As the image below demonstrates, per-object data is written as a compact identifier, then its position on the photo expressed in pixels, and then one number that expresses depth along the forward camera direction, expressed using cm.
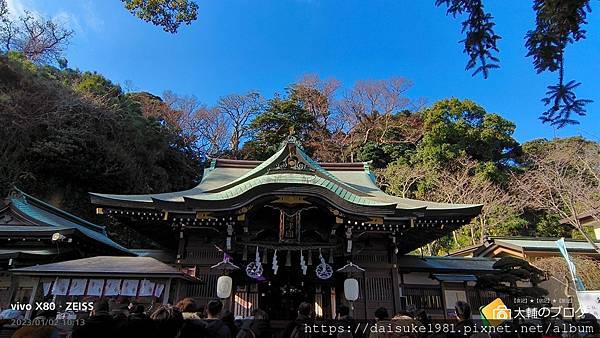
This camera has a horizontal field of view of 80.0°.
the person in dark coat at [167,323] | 354
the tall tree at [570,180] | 1705
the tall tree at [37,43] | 2433
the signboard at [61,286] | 812
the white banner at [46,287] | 822
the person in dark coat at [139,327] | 339
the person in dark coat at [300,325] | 471
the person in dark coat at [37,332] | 319
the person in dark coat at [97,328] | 335
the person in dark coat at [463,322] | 438
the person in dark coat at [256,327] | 410
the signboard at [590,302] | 955
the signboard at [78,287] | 818
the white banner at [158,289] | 841
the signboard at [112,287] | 830
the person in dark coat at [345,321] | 504
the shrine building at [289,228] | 922
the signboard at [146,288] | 834
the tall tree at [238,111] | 3600
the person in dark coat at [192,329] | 341
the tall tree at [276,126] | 3334
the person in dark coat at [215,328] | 381
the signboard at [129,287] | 829
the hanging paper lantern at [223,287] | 900
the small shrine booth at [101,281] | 815
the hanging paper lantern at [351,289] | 938
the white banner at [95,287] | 823
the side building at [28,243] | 1050
